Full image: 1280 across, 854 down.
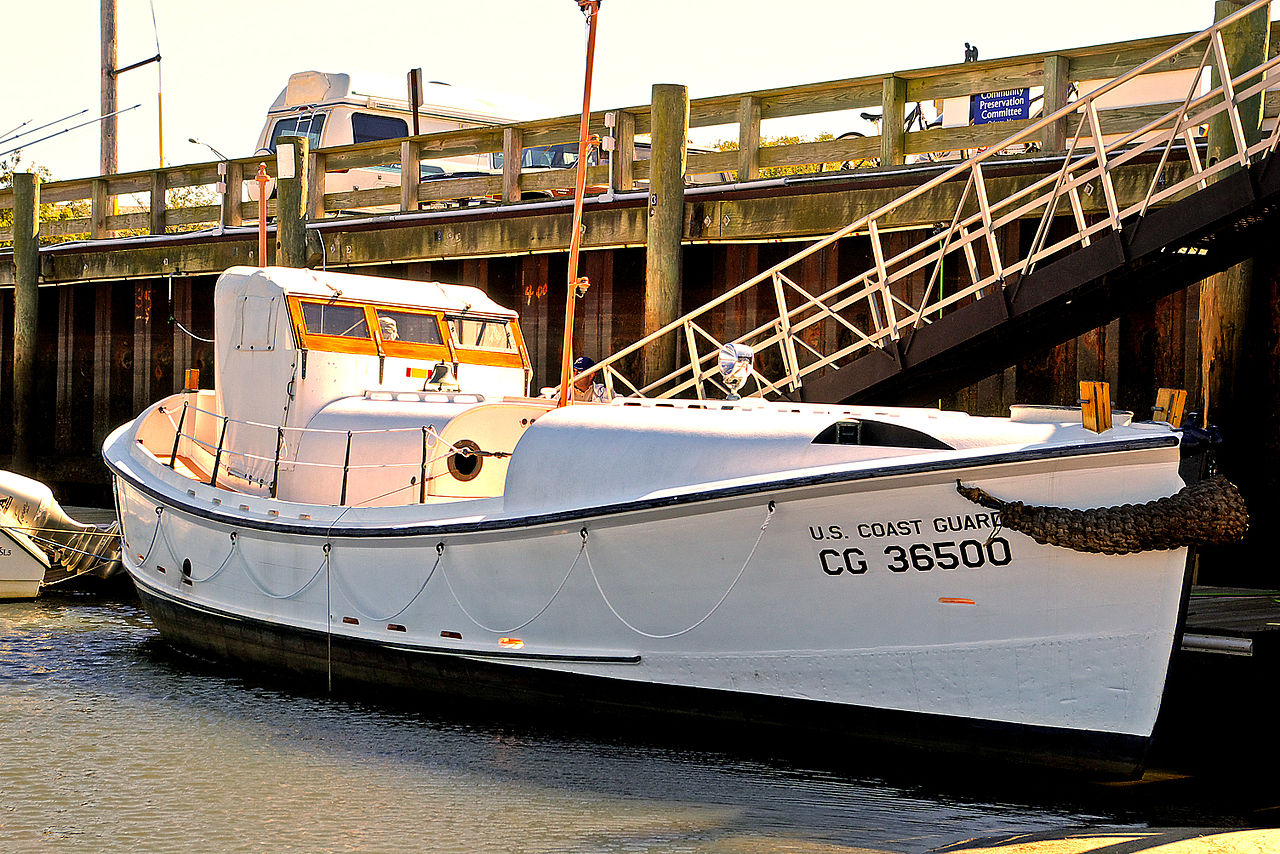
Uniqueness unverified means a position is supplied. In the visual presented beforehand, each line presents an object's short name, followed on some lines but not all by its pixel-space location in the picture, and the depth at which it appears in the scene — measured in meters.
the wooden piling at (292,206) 16.69
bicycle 16.01
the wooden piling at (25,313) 19.77
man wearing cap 10.62
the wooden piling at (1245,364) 10.90
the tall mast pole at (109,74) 25.33
